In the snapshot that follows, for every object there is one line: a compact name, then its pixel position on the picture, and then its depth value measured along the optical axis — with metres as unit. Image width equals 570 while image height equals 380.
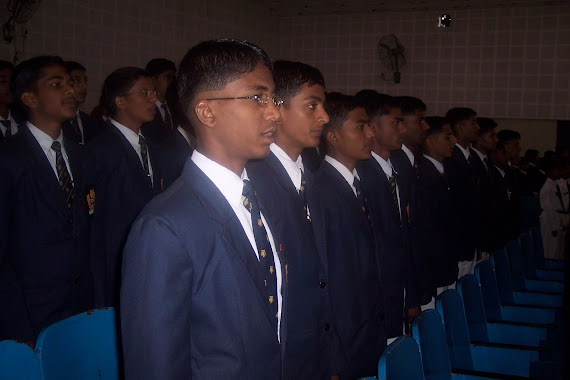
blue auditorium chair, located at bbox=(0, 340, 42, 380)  1.44
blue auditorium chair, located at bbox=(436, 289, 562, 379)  2.34
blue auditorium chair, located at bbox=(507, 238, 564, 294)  3.66
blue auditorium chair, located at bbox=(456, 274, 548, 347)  2.72
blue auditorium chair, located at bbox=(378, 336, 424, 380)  1.53
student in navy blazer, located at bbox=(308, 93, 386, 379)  2.10
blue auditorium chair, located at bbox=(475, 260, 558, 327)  3.06
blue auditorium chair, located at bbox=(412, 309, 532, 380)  1.95
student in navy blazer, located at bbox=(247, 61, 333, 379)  1.74
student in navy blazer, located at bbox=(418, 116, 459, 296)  3.37
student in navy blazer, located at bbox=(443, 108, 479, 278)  4.28
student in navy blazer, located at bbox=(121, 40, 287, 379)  1.13
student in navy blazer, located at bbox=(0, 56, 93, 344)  2.19
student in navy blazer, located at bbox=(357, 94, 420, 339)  2.62
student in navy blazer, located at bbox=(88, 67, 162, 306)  2.76
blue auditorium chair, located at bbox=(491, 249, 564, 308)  3.42
